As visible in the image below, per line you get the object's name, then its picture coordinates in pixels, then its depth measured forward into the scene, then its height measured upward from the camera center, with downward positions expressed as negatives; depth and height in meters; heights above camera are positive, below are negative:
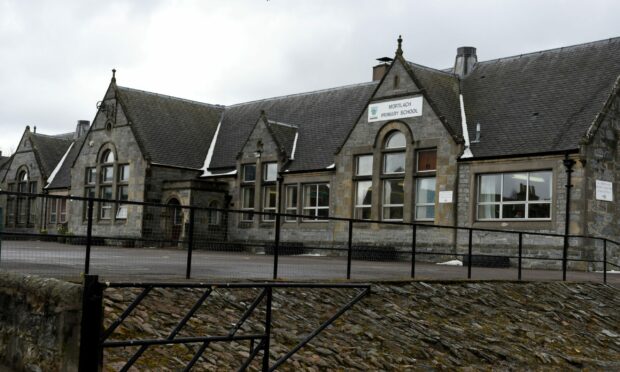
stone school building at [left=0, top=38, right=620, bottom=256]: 26.12 +2.88
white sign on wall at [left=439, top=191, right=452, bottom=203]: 28.34 +1.00
